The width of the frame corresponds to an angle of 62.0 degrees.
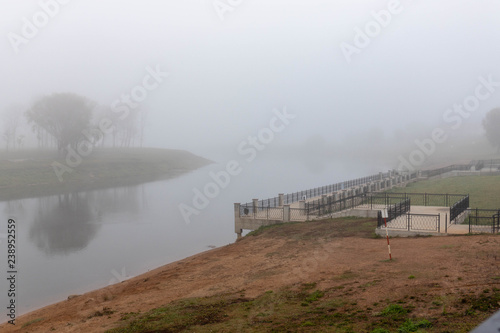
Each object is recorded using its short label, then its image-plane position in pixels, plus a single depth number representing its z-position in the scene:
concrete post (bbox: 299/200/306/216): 25.12
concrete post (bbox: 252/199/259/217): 25.14
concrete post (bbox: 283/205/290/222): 23.45
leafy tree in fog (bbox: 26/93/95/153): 74.56
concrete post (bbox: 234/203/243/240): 24.83
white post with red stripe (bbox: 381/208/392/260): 14.66
